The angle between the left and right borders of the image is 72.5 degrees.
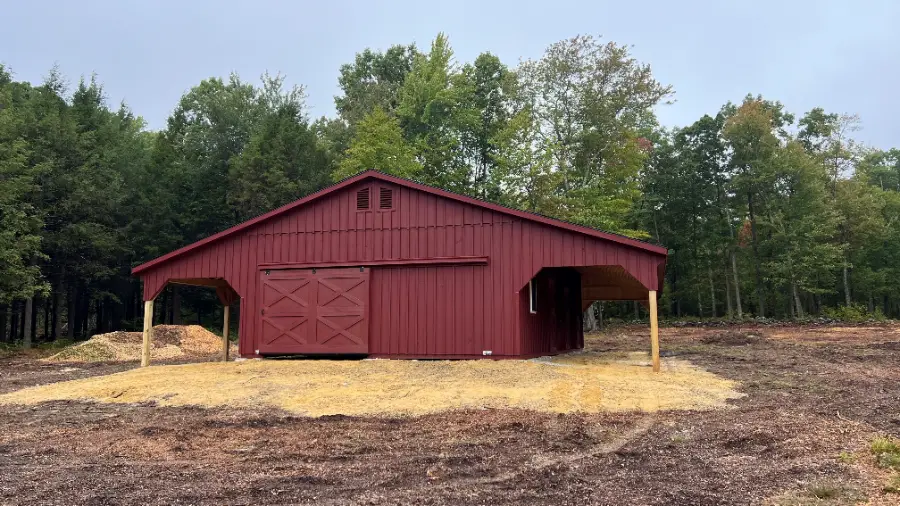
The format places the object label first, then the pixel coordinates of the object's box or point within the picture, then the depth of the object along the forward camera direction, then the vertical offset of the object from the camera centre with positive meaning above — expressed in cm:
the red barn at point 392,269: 1349 +88
